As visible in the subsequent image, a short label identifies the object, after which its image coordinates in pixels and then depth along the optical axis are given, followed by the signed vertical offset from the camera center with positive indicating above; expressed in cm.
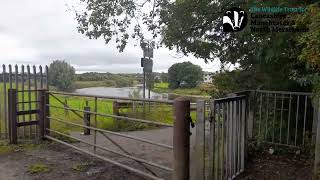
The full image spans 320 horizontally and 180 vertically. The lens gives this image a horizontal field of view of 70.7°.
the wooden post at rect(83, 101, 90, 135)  417 -73
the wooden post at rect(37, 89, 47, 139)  451 -64
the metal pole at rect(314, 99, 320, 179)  298 -98
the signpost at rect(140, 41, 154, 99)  717 +79
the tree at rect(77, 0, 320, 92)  239 +87
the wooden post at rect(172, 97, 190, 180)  250 -65
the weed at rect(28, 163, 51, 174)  344 -138
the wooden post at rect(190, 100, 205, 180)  250 -75
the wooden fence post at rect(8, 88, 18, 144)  453 -71
